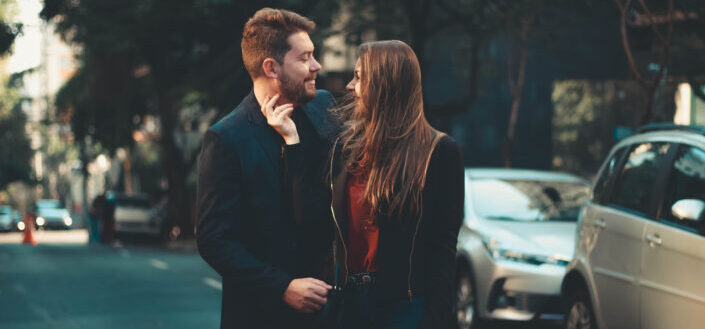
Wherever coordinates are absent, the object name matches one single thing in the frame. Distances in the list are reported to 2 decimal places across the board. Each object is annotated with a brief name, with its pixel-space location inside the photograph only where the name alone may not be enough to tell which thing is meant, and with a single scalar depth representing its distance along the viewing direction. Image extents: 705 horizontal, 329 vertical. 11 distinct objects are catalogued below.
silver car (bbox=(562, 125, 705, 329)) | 5.82
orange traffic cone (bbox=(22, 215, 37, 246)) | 37.28
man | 3.33
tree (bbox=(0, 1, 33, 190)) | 59.59
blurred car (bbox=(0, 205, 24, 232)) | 63.97
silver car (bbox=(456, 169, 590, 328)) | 9.57
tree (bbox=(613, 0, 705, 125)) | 11.50
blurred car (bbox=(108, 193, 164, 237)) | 35.19
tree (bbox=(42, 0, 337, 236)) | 23.11
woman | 3.39
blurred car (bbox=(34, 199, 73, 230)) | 64.19
